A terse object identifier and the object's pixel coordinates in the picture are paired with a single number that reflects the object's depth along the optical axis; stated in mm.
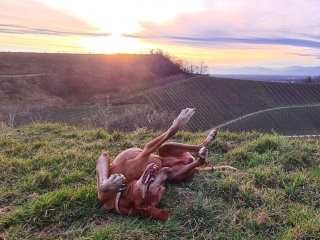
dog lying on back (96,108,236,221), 3242
